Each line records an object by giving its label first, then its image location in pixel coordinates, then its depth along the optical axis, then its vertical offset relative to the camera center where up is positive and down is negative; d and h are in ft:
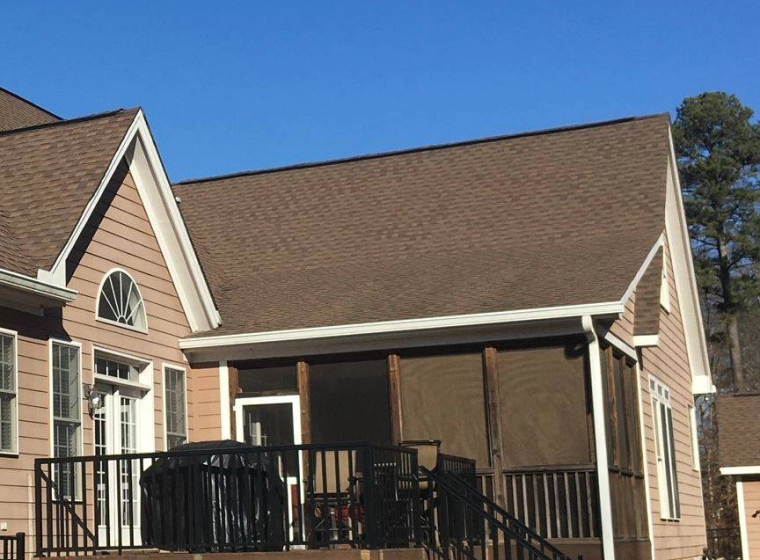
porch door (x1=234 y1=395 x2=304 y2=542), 48.24 +3.83
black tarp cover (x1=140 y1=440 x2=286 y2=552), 34.53 +0.51
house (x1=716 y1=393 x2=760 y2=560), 75.93 +1.82
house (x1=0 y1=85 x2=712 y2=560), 36.42 +6.07
